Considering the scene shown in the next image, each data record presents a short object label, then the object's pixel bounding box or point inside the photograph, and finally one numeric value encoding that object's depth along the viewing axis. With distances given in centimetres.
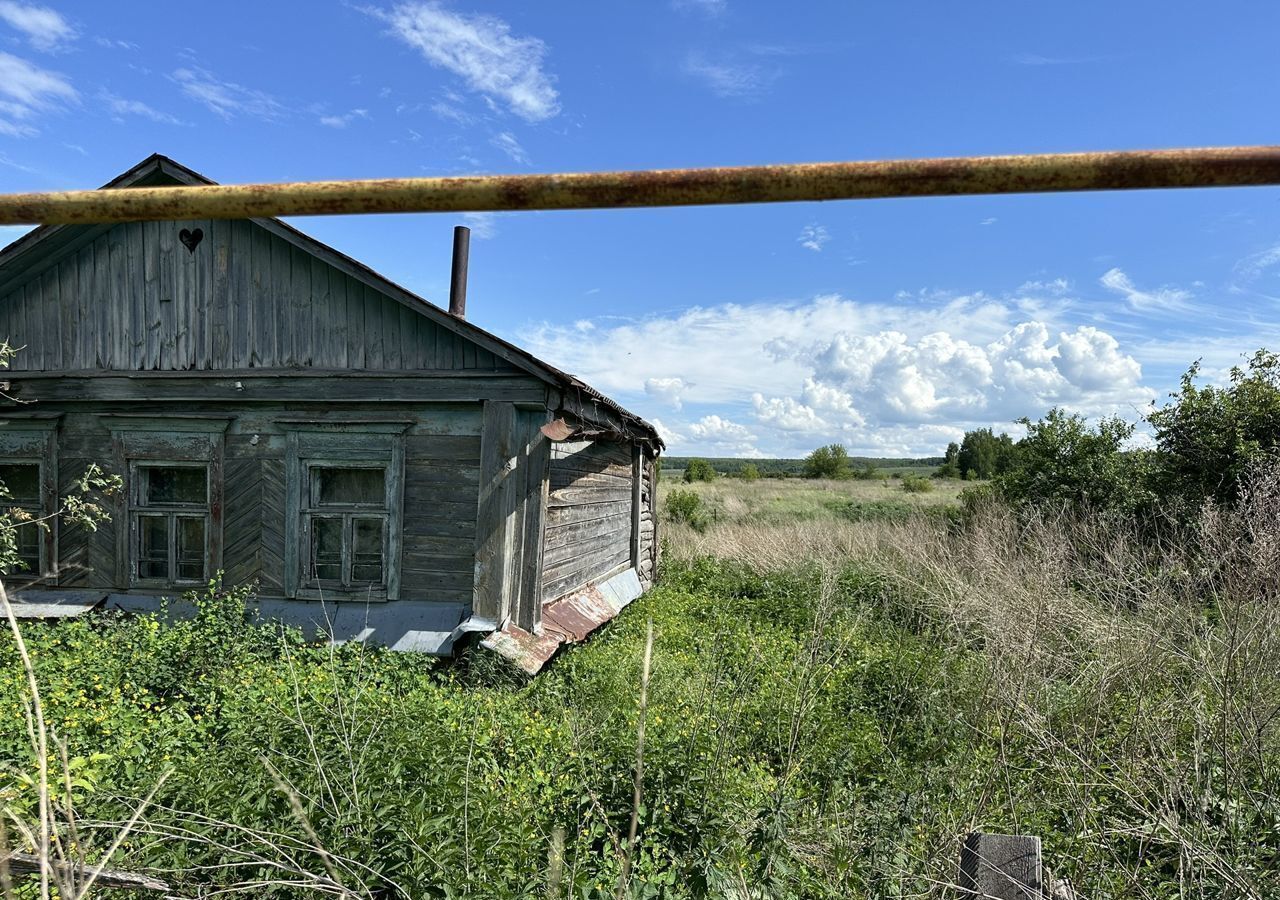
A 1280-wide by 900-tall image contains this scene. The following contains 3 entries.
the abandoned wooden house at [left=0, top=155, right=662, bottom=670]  763
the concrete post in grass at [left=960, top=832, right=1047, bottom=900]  203
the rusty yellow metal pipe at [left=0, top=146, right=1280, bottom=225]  102
